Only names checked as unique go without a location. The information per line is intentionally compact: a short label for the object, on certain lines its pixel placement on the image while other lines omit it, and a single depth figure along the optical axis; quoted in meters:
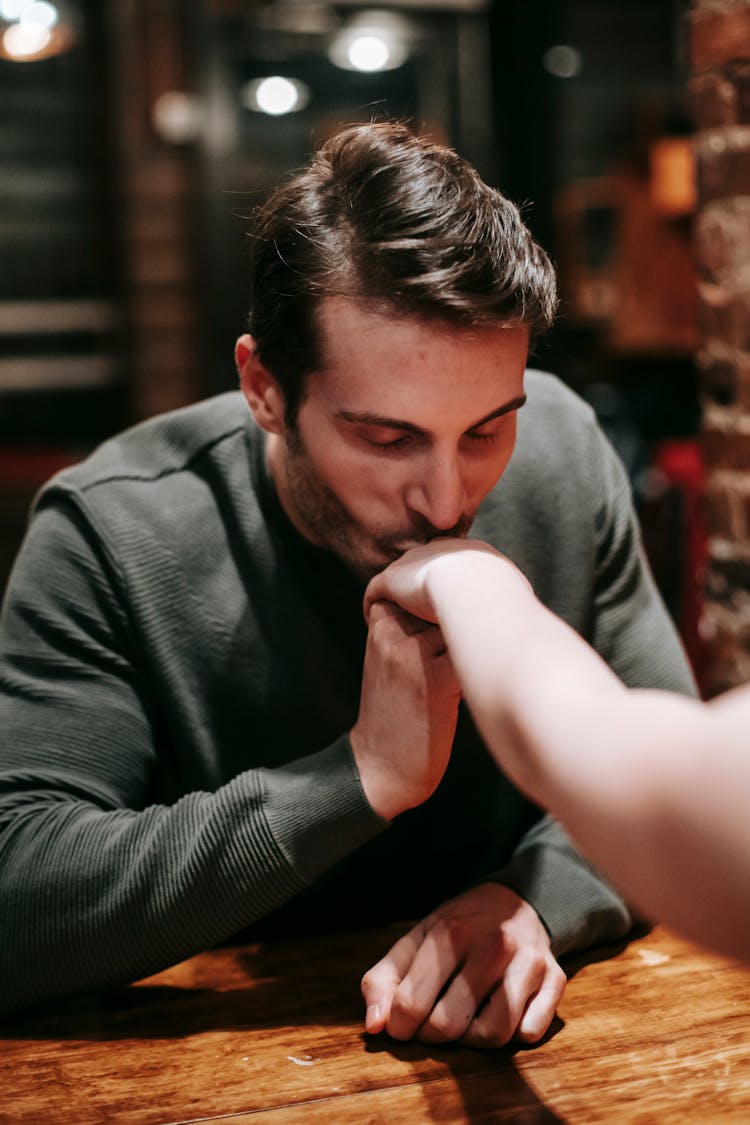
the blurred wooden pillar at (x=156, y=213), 5.07
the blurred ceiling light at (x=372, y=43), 5.34
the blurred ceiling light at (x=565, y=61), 6.02
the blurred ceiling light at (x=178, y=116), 5.11
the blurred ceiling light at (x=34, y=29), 4.98
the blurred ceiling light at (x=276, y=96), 5.20
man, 1.01
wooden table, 0.86
